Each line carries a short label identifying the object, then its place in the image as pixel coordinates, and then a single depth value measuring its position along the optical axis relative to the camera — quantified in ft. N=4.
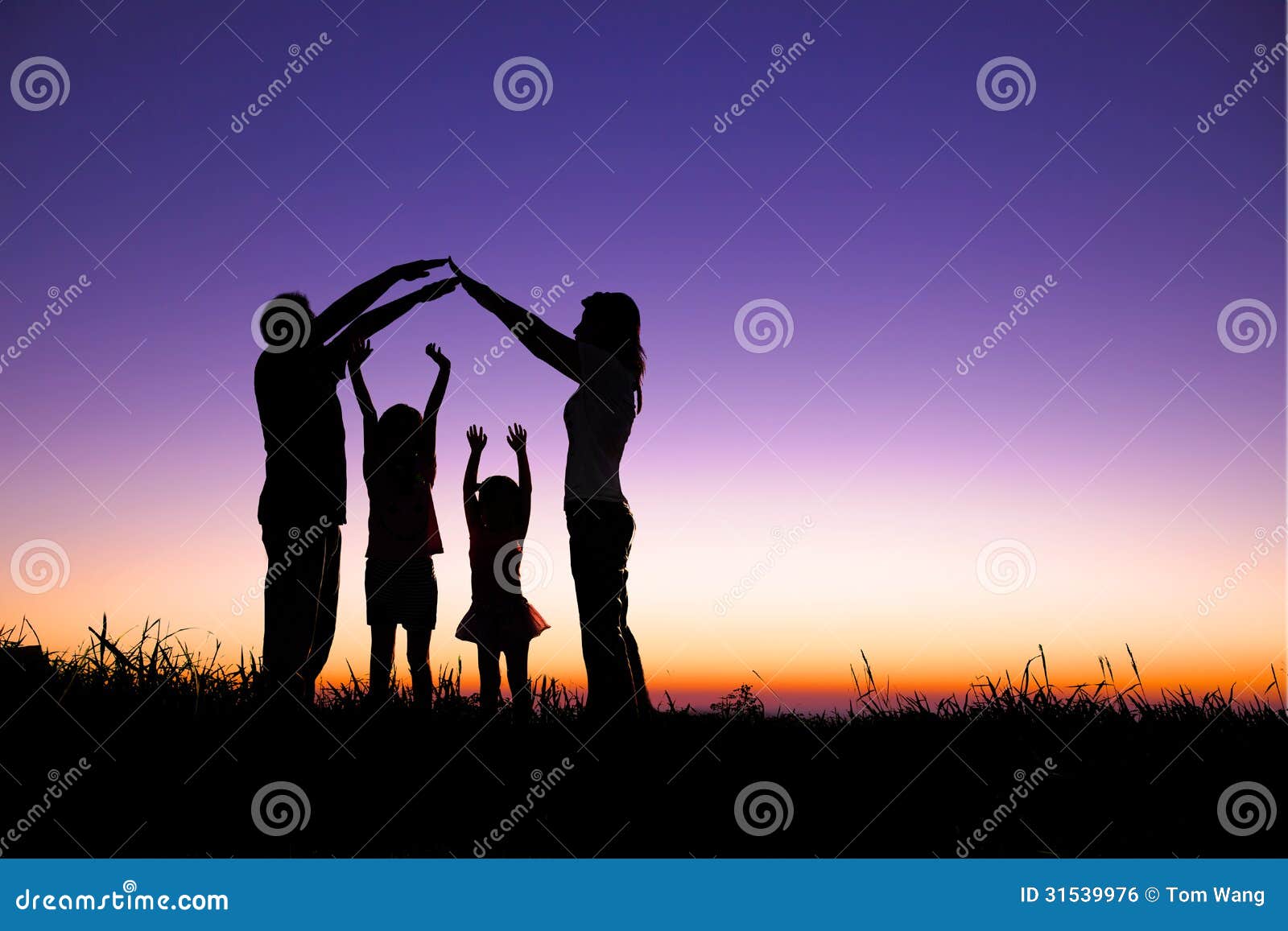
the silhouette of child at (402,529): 21.83
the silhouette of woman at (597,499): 18.02
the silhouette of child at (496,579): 24.14
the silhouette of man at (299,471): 18.13
